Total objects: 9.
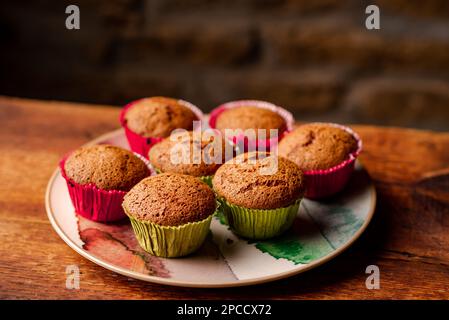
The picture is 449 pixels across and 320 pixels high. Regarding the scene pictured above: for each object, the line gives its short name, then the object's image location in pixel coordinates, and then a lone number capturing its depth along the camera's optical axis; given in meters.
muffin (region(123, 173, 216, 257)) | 1.09
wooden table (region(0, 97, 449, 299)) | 1.08
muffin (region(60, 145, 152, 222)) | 1.19
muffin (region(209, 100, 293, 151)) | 1.44
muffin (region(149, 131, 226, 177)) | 1.28
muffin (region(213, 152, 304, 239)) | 1.16
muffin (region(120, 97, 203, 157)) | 1.44
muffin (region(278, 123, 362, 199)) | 1.31
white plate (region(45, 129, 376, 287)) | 1.06
